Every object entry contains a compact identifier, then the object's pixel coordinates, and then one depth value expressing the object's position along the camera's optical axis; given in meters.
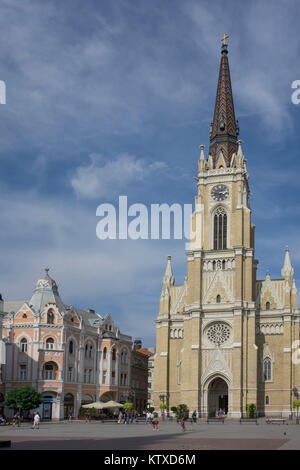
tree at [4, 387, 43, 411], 64.75
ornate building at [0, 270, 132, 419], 75.69
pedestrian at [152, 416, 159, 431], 46.18
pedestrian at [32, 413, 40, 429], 50.31
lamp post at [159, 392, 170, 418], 84.69
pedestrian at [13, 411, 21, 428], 56.55
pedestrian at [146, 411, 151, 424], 60.72
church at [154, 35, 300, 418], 81.12
